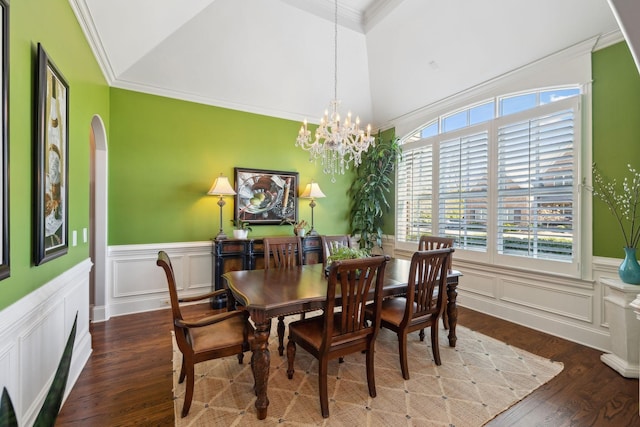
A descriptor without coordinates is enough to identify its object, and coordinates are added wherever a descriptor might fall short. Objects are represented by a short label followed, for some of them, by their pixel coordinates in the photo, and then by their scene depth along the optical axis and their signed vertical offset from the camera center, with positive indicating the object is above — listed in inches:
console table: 156.8 -24.6
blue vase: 97.8 -19.5
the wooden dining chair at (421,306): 90.7 -31.0
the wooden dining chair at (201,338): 74.3 -34.6
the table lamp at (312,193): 188.2 +12.6
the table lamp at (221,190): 159.2 +12.5
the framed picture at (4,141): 52.4 +13.2
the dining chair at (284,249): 126.7 -16.0
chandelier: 113.9 +30.3
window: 123.6 +16.0
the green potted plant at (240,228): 164.6 -9.2
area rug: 75.4 -53.0
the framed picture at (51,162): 67.1 +13.3
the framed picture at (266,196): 178.1 +10.3
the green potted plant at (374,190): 202.8 +15.5
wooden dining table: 74.9 -23.4
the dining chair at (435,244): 123.3 -14.7
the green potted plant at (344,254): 99.1 -14.6
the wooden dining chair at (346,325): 74.7 -31.6
